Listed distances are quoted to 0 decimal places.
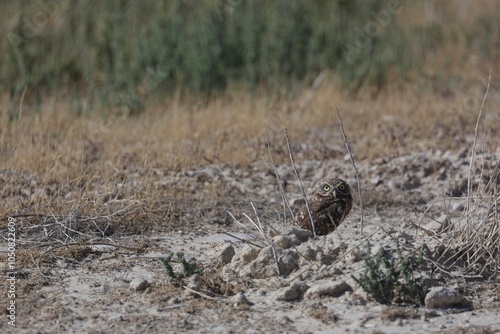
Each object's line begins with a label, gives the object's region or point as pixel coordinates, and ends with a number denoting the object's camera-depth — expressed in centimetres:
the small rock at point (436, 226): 1303
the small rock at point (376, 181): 1833
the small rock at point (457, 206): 1691
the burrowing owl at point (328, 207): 1401
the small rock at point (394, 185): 1817
